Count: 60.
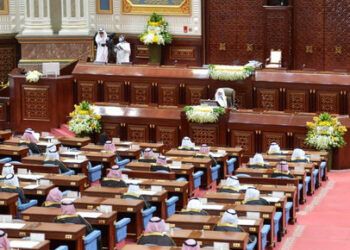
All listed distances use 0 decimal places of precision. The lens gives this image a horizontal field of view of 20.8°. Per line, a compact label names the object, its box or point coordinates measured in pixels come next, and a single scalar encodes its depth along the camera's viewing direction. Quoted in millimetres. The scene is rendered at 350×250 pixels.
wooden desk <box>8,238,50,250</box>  14778
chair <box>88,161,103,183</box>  22703
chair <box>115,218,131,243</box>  17359
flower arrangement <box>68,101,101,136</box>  27391
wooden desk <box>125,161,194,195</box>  21578
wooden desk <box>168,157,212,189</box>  22594
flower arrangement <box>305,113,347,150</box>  25047
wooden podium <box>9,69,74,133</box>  29172
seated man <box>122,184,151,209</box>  18625
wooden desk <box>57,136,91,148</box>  25688
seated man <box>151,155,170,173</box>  21422
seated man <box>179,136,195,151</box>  24562
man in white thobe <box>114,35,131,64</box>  32094
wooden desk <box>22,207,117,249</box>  16891
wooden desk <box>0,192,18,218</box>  18266
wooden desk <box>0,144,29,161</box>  23875
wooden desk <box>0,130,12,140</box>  26750
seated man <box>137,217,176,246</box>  15305
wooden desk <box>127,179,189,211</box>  19859
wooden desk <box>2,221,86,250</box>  15711
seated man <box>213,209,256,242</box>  15961
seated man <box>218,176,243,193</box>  19344
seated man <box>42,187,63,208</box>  17938
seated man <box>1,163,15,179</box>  20438
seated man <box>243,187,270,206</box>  18062
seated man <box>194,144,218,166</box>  23344
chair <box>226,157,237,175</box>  23922
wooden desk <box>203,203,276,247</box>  17312
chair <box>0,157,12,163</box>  23269
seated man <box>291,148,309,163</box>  23000
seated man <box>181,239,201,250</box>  13984
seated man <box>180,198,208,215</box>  17188
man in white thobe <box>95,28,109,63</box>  31812
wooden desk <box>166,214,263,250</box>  16344
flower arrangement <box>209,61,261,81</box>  27953
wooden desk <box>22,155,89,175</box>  22344
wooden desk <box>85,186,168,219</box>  18859
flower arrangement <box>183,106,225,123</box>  26328
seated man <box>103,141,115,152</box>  24141
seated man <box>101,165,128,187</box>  19625
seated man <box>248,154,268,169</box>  22156
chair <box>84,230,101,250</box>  16047
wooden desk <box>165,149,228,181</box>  23547
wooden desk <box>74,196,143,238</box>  17906
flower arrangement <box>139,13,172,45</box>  32438
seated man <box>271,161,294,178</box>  20906
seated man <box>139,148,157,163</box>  22750
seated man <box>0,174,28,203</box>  19031
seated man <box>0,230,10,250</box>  14281
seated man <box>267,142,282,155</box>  24016
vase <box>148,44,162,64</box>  32781
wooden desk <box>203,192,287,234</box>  18406
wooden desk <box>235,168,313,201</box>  21219
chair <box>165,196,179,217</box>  19219
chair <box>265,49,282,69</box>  30703
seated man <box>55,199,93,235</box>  16453
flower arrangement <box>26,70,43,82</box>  29025
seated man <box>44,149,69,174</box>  22172
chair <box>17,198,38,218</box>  18702
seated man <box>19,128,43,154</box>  24531
